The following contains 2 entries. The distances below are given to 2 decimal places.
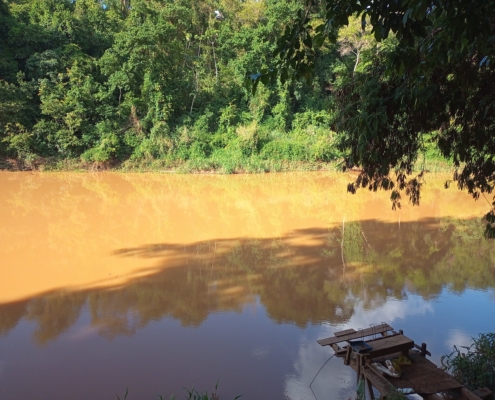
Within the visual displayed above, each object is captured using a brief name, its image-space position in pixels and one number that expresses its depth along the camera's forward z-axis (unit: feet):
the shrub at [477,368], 10.53
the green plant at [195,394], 11.61
